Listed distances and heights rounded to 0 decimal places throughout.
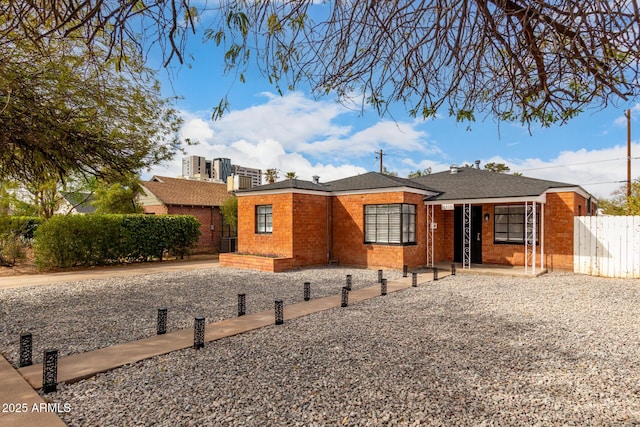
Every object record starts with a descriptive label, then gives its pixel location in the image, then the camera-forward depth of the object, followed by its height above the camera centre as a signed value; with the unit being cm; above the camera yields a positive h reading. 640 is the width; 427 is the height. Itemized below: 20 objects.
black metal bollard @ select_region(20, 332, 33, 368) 464 -160
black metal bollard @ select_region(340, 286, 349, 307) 789 -159
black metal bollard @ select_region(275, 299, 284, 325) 655 -157
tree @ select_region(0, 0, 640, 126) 306 +174
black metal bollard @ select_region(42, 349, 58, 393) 394 -162
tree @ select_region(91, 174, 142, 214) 2106 +152
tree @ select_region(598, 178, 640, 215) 1730 +172
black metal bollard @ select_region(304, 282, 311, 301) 852 -156
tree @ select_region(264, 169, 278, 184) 3328 +482
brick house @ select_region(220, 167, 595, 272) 1306 +18
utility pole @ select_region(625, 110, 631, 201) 2079 +371
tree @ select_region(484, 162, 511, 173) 3494 +576
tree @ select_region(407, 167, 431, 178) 3962 +598
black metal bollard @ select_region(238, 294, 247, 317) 720 -159
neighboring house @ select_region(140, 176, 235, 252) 2138 +122
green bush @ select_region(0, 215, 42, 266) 1454 -64
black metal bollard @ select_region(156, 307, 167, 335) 596 -156
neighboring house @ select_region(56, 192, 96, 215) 2425 +192
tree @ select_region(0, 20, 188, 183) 604 +218
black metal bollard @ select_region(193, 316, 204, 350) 530 -159
